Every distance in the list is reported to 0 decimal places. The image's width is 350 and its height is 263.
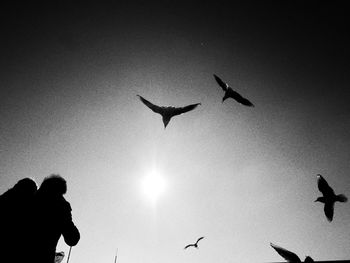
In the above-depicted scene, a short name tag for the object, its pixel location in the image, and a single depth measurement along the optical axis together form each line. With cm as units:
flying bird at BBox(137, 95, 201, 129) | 841
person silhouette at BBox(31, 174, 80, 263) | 339
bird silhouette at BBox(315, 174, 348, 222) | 880
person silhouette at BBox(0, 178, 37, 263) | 320
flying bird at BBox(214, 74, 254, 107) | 922
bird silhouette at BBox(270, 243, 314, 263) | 691
